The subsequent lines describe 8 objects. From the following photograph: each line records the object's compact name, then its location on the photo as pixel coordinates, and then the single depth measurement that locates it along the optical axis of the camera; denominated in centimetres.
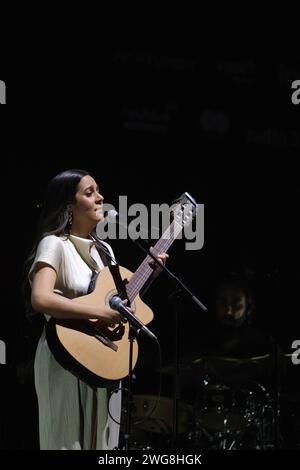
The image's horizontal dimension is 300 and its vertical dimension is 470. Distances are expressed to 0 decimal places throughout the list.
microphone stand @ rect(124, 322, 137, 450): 684
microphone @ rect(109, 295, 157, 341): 668
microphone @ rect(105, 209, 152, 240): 678
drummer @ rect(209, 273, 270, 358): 1145
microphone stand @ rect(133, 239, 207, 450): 713
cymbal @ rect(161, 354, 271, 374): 1136
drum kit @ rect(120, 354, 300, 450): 1144
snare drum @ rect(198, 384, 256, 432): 1157
